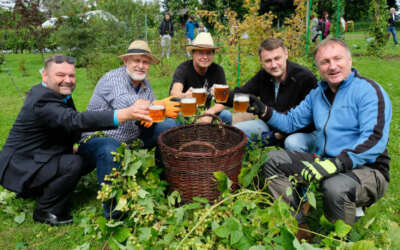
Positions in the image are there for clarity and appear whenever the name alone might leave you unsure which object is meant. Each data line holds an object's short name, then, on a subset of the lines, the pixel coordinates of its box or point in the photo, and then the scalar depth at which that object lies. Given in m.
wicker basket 2.11
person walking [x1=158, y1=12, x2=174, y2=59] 11.60
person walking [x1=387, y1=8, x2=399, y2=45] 13.01
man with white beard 2.69
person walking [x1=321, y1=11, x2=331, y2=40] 13.97
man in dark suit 2.44
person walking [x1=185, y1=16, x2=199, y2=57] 12.67
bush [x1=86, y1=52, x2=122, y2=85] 8.27
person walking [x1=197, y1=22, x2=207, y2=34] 11.15
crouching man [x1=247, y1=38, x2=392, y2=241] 1.98
